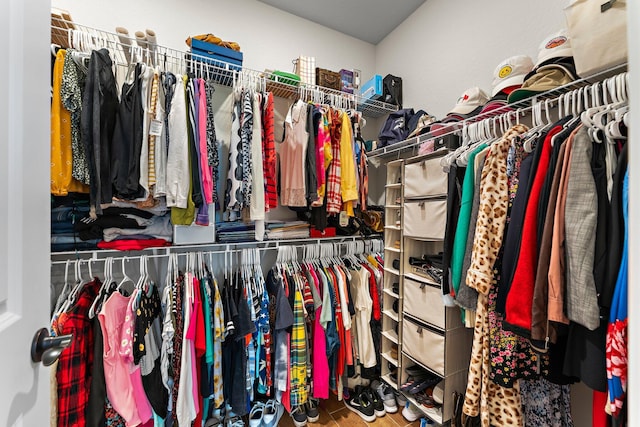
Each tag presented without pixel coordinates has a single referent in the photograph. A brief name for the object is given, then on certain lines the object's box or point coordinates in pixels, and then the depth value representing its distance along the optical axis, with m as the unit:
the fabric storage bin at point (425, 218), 1.41
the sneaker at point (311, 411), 1.68
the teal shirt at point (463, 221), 1.16
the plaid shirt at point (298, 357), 1.60
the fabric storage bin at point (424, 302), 1.42
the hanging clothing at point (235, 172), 1.41
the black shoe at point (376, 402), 1.72
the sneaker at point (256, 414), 1.58
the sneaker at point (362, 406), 1.68
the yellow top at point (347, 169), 1.72
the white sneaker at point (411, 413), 1.65
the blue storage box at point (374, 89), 2.10
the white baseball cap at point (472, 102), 1.46
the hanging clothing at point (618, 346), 0.67
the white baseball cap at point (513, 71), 1.25
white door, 0.43
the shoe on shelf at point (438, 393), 1.45
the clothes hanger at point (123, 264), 1.36
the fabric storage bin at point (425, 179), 1.43
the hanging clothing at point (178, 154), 1.27
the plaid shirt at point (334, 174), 1.68
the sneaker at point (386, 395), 1.75
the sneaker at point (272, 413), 1.58
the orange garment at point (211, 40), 1.57
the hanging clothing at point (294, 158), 1.61
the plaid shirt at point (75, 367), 1.15
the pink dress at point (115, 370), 1.22
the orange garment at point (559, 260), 0.78
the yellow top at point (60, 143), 1.09
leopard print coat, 1.02
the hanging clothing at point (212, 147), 1.38
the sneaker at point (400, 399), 1.77
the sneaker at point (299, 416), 1.64
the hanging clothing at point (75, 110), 1.13
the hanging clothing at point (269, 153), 1.59
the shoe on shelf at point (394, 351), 1.81
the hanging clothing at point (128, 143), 1.20
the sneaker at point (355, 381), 1.90
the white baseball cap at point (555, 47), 1.07
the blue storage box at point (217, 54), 1.53
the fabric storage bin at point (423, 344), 1.41
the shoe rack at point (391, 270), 1.82
